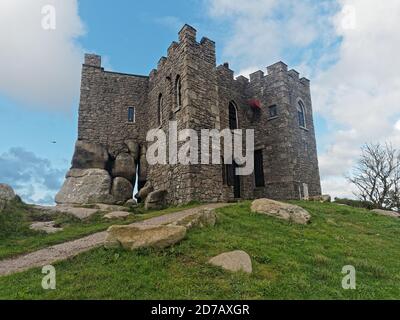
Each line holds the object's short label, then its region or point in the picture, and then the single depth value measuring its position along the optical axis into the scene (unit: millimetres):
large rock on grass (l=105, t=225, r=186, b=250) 7344
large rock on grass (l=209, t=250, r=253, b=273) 6434
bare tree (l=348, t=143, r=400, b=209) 28484
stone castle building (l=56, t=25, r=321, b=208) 17422
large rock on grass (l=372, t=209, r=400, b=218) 15781
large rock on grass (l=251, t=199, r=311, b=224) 11172
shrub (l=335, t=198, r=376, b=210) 21425
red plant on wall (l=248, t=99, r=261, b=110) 22439
